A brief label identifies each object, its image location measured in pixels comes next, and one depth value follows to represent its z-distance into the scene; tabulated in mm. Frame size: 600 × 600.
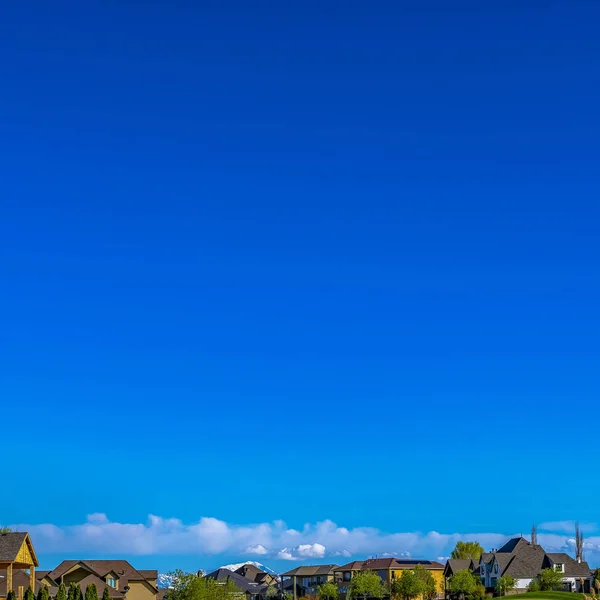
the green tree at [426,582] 156625
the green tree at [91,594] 85625
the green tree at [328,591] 169125
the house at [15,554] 71938
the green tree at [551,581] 138000
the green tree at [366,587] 158250
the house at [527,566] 145500
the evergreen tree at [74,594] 86688
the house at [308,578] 187750
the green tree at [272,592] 186975
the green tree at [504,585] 141375
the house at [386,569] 170750
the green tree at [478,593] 145500
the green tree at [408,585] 153125
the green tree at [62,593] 82500
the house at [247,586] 185000
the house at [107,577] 120812
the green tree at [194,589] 96500
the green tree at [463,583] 147250
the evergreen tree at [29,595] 75688
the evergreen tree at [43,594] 77019
